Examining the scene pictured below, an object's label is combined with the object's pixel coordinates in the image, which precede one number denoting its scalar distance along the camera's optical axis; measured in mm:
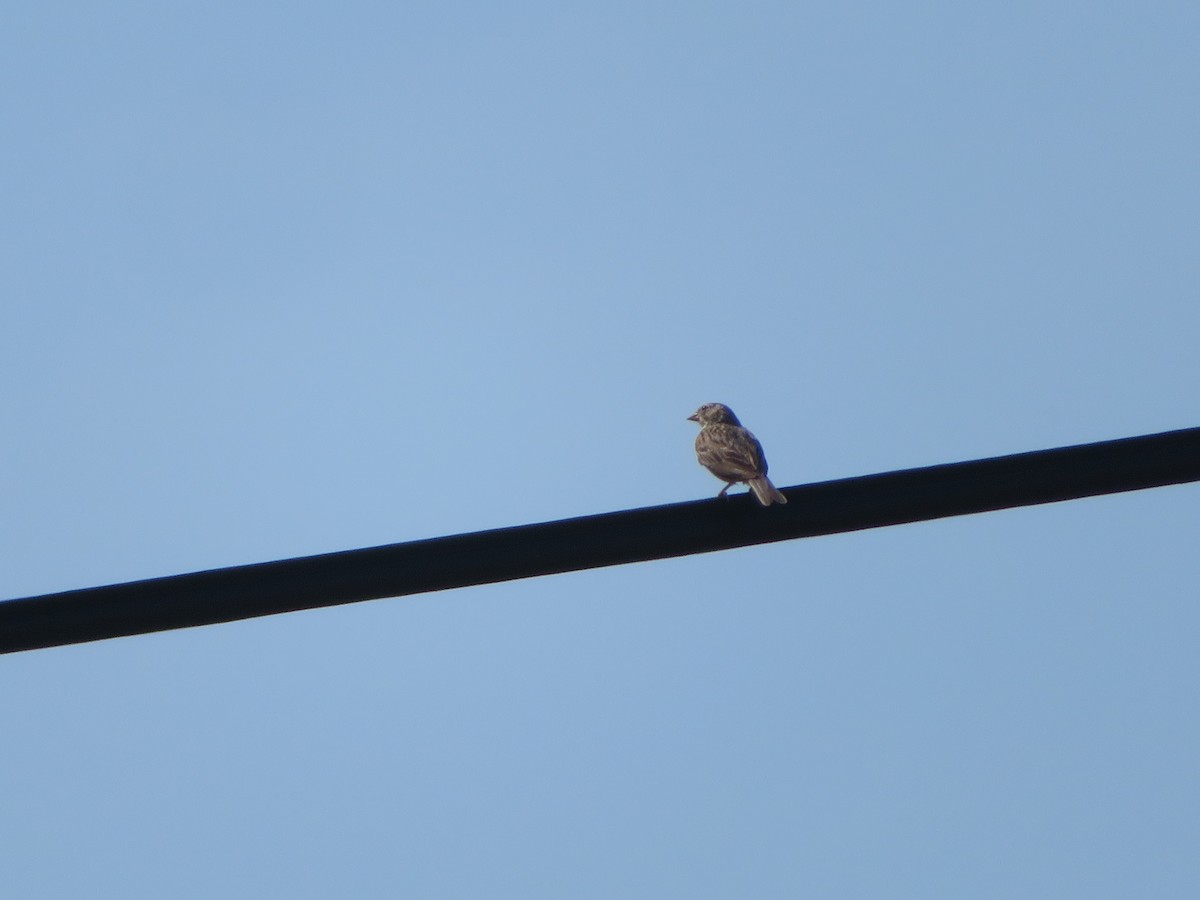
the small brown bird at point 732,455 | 18062
